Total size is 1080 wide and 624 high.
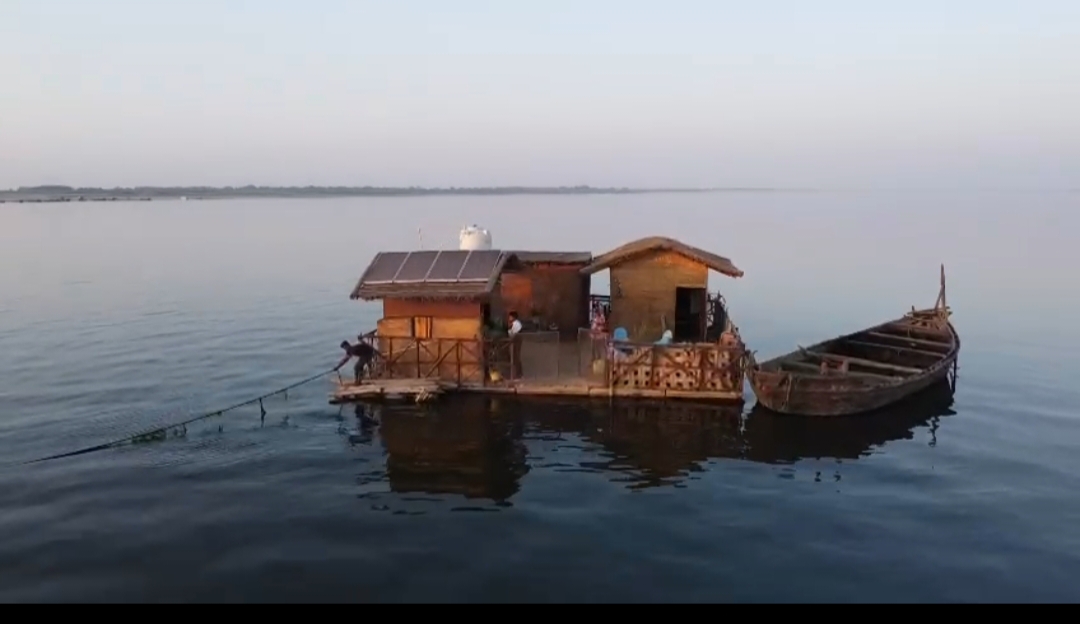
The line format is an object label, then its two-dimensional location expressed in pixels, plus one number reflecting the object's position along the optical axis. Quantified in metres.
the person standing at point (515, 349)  22.56
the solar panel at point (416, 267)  22.81
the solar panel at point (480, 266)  22.56
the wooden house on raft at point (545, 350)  21.89
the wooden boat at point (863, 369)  21.53
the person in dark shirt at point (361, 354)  22.56
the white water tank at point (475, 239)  28.39
